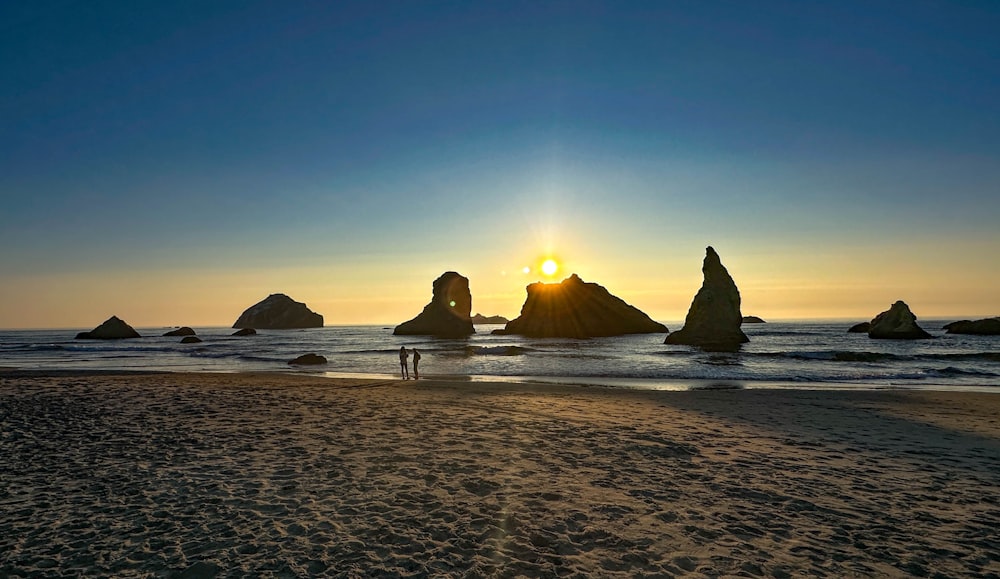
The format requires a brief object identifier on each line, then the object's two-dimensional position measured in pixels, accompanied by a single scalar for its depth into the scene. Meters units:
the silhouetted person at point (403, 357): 33.38
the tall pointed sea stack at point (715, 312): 71.81
